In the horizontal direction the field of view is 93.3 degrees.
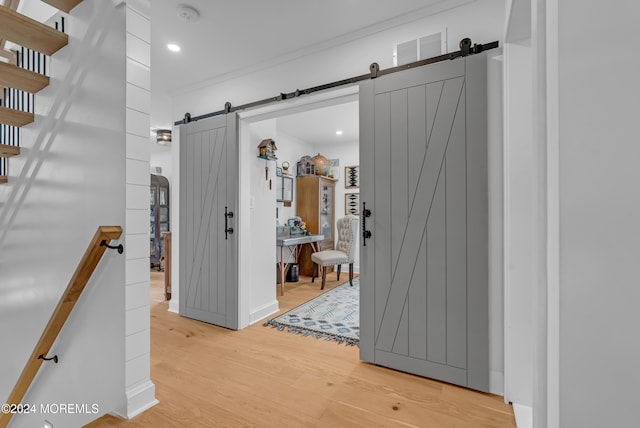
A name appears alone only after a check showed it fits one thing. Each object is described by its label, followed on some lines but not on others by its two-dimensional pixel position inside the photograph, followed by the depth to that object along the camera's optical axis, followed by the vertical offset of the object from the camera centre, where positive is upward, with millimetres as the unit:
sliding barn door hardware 1906 +1040
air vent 2045 +1150
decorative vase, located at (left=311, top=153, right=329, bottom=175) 5699 +934
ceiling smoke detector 2180 +1471
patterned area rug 2771 -1099
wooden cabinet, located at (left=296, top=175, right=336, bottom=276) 5348 +102
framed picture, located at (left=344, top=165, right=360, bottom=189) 5738 +697
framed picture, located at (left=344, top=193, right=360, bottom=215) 5694 +201
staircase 1604 +959
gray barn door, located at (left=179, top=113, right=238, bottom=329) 2926 -70
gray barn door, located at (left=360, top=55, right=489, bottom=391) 1878 -54
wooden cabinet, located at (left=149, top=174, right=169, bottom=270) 6328 -61
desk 4141 -457
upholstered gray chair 4473 -596
